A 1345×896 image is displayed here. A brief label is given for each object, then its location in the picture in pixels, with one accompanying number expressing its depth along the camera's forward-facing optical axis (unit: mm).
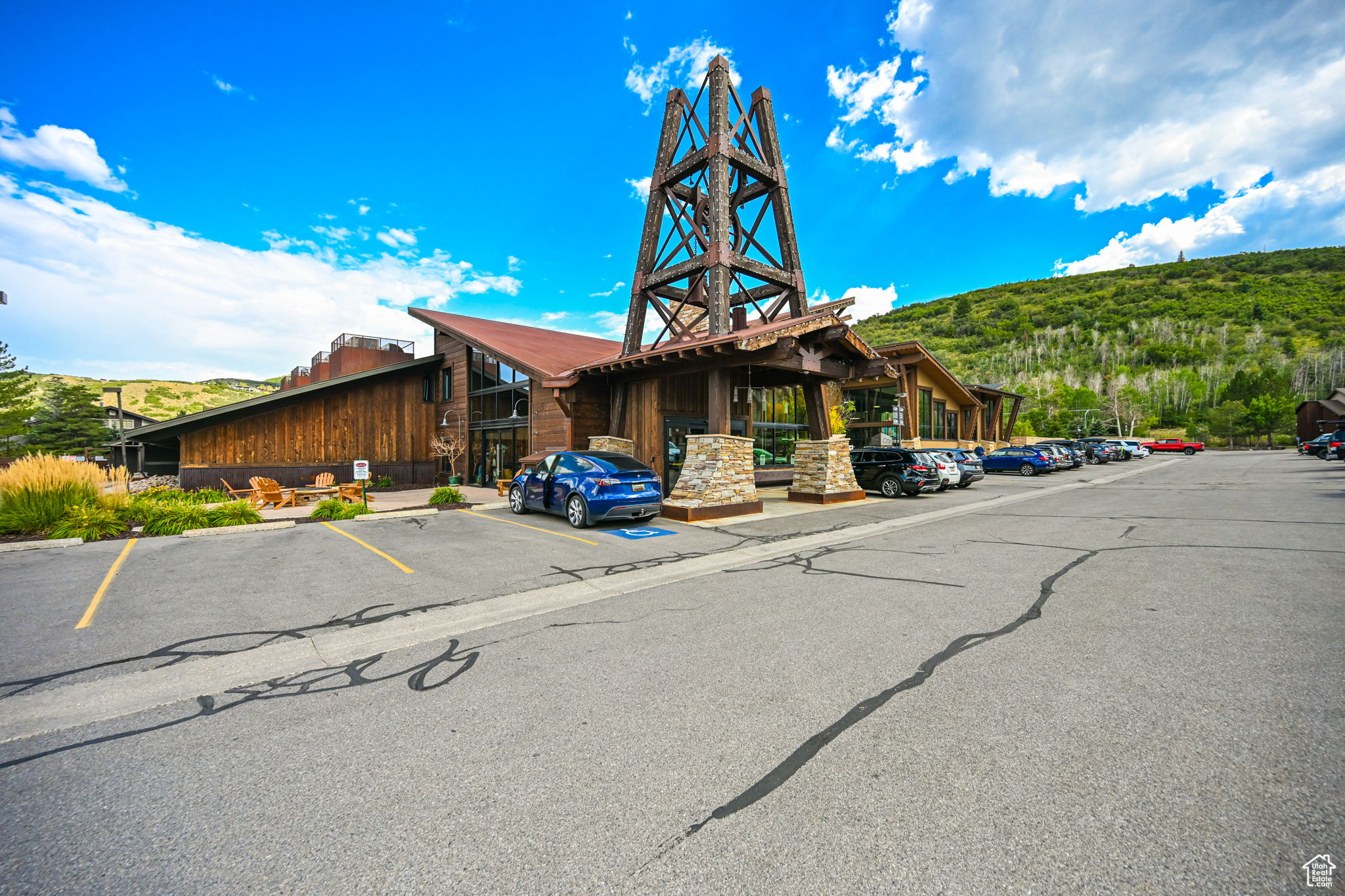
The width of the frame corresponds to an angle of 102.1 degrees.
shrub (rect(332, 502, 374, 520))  12383
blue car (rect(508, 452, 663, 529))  10688
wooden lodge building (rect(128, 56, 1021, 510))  13375
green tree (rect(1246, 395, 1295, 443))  62375
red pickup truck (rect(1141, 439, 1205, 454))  50500
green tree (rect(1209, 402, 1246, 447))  62406
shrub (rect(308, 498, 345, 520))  12305
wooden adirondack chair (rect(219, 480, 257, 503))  15672
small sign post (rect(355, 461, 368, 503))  11469
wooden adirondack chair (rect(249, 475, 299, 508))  14891
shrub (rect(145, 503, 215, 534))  10102
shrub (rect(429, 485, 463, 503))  14477
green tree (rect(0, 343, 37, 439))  26438
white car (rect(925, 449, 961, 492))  18703
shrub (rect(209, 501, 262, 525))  11094
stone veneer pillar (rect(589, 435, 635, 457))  15672
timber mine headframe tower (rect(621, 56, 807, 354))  15164
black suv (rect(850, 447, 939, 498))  17078
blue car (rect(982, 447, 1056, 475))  27641
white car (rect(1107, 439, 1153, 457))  41441
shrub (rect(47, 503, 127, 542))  9508
